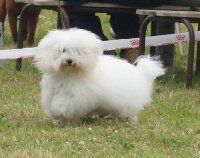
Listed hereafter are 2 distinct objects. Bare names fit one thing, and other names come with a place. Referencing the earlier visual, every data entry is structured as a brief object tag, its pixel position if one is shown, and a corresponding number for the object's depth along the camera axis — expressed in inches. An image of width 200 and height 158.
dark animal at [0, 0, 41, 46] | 718.8
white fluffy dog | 361.9
